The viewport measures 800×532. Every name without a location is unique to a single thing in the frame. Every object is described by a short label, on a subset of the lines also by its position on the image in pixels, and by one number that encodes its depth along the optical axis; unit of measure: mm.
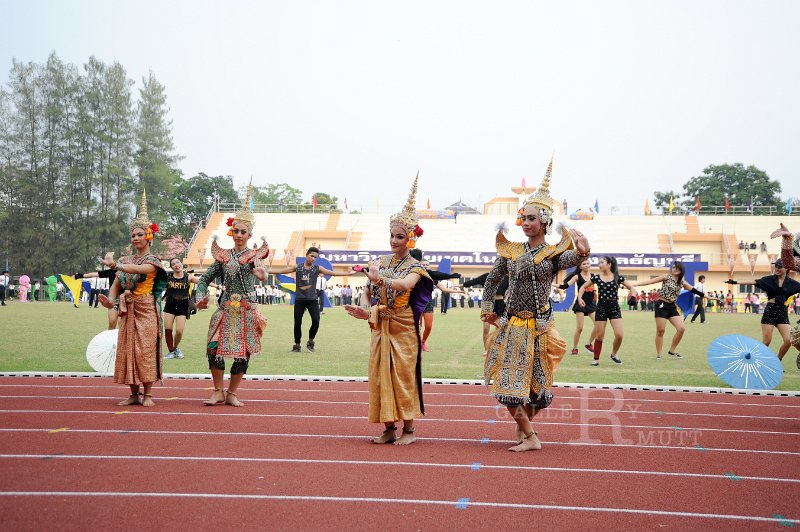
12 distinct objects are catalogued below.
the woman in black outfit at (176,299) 14078
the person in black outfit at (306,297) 15898
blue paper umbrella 11133
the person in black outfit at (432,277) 7820
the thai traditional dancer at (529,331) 6918
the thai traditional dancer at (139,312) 9000
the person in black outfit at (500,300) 13420
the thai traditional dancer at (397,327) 7293
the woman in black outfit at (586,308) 16009
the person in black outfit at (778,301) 12805
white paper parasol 11180
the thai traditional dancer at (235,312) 9164
